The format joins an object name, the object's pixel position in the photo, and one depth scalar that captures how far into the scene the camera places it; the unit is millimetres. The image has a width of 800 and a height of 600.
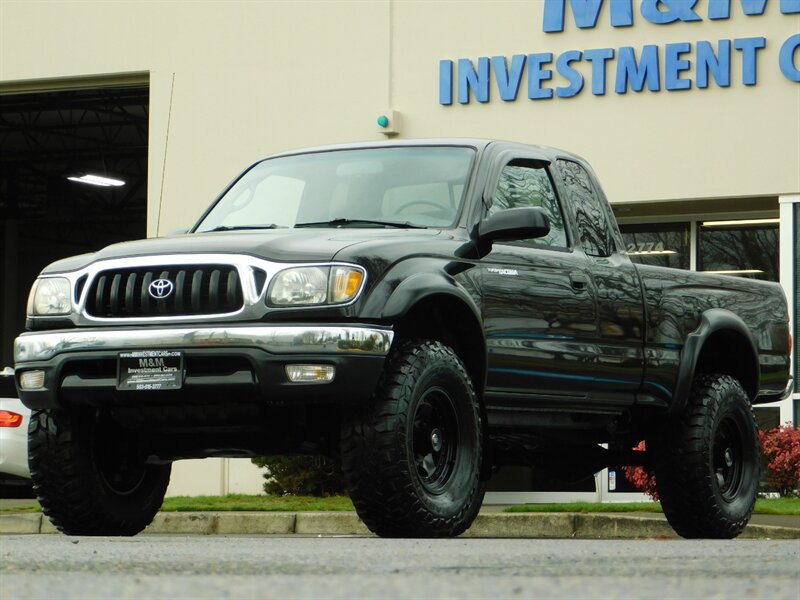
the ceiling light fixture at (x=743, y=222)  17539
